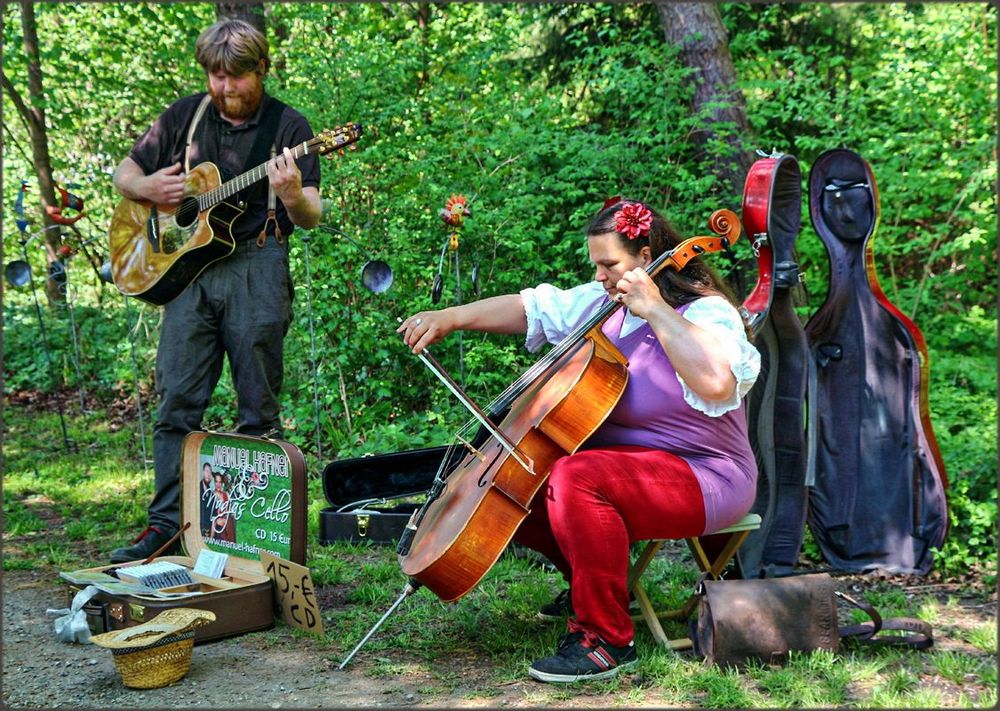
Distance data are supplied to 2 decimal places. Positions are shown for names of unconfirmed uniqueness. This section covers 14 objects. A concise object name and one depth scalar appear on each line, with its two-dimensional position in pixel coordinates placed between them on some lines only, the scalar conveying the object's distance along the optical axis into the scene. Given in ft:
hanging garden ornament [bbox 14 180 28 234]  17.42
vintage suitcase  10.10
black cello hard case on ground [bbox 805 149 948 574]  12.22
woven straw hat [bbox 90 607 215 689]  8.83
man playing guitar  12.01
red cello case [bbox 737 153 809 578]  11.69
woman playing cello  8.54
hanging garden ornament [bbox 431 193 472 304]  14.14
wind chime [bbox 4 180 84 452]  16.92
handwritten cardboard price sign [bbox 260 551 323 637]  10.18
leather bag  8.97
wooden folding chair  9.42
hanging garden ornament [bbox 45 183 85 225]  16.70
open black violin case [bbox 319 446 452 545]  12.94
